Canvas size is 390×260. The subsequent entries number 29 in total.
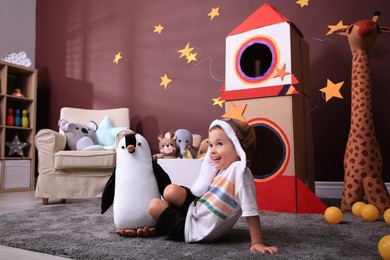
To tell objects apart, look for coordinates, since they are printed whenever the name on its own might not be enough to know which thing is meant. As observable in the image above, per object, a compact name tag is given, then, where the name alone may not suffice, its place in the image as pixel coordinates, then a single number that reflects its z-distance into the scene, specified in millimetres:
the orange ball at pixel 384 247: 888
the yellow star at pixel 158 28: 3200
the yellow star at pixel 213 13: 2893
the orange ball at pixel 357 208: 1646
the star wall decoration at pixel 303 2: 2507
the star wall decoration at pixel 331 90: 2340
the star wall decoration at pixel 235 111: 1985
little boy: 1051
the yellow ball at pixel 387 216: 1428
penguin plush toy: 1244
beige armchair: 2389
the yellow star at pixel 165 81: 3127
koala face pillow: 2648
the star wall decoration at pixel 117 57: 3428
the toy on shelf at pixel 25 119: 3473
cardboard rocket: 1824
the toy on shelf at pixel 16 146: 3377
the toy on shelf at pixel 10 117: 3373
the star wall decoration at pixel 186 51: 3029
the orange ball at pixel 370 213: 1510
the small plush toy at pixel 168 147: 2479
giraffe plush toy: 1779
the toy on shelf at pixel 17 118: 3440
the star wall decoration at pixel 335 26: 2379
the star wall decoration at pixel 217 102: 2828
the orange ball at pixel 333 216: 1465
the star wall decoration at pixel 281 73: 1888
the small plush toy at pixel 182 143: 2502
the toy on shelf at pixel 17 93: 3445
